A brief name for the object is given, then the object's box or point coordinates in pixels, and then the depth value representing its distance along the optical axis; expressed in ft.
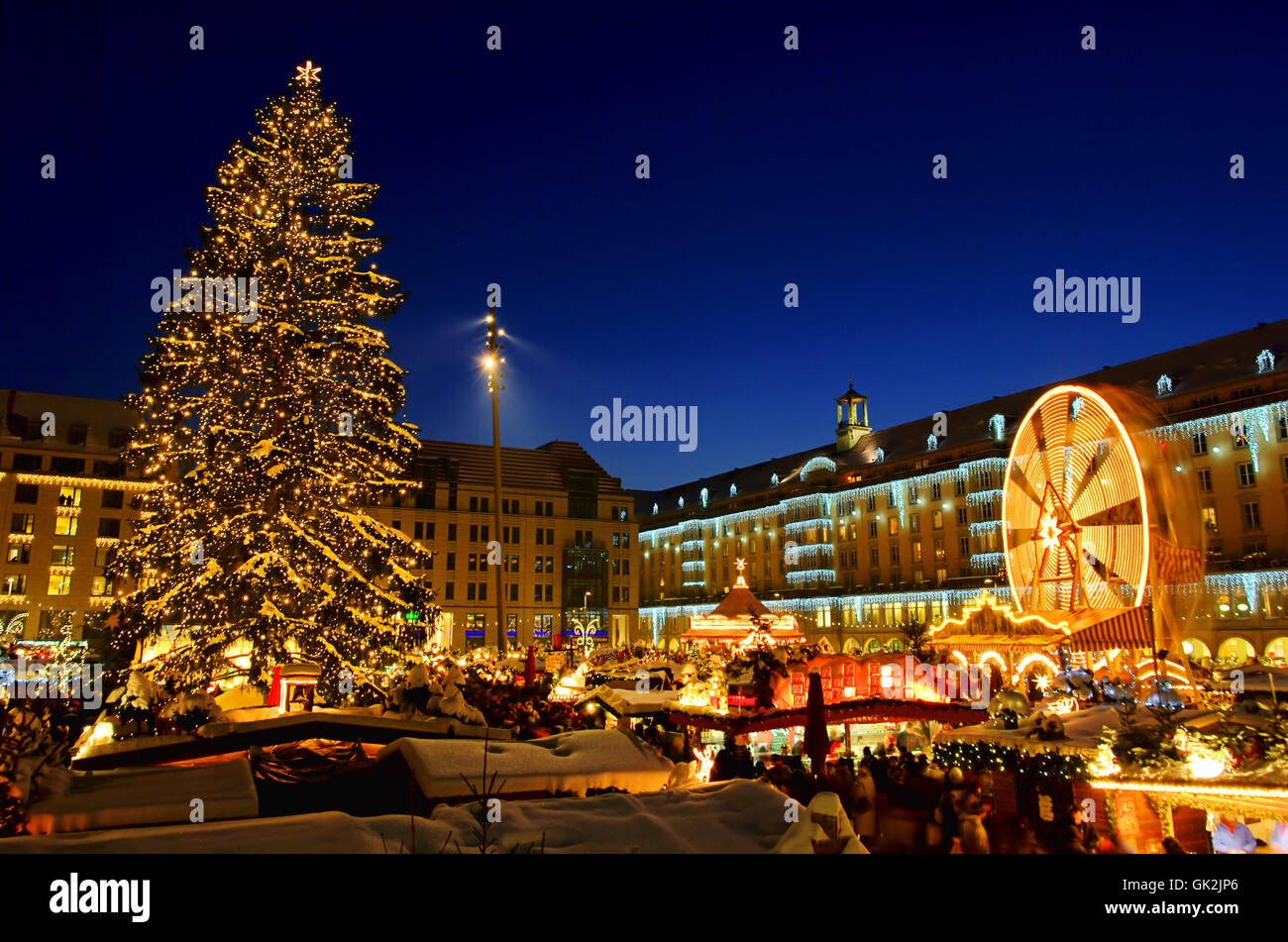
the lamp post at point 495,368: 90.84
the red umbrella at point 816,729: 36.28
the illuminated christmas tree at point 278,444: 55.67
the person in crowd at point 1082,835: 28.19
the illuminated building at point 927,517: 159.53
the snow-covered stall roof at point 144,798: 21.45
